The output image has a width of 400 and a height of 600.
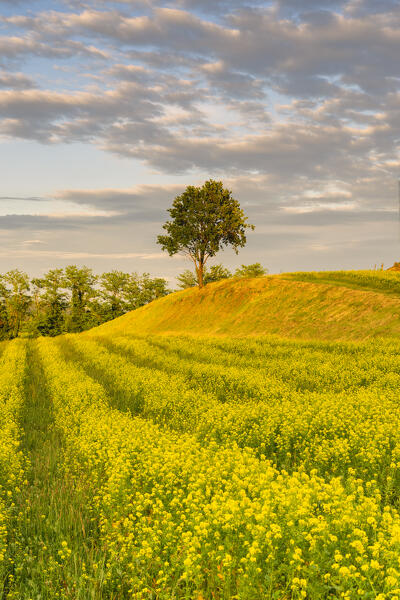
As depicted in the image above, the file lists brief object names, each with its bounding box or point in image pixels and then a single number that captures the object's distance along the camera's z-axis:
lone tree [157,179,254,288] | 59.50
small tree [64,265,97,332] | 105.25
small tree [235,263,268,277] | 128.00
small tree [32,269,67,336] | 105.25
